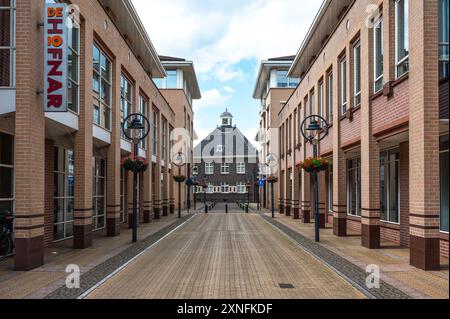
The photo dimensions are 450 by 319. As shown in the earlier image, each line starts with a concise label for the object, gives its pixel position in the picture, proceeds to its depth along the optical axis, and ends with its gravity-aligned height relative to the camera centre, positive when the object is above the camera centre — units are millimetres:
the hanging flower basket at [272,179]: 37969 -172
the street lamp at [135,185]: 17688 -291
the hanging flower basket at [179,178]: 37531 -77
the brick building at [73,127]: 11406 +1476
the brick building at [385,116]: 11102 +1691
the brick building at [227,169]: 84938 +1334
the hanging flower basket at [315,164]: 17719 +443
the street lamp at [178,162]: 37631 +1324
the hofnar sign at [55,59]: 11953 +2833
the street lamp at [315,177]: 17328 -31
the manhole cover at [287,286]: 9286 -2039
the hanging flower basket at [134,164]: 18734 +492
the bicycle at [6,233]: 12641 -1407
